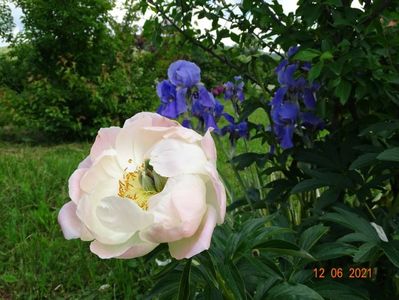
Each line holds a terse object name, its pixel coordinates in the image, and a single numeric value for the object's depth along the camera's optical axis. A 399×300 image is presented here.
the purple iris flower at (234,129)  1.60
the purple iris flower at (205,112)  1.38
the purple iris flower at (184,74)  1.30
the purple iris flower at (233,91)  1.65
